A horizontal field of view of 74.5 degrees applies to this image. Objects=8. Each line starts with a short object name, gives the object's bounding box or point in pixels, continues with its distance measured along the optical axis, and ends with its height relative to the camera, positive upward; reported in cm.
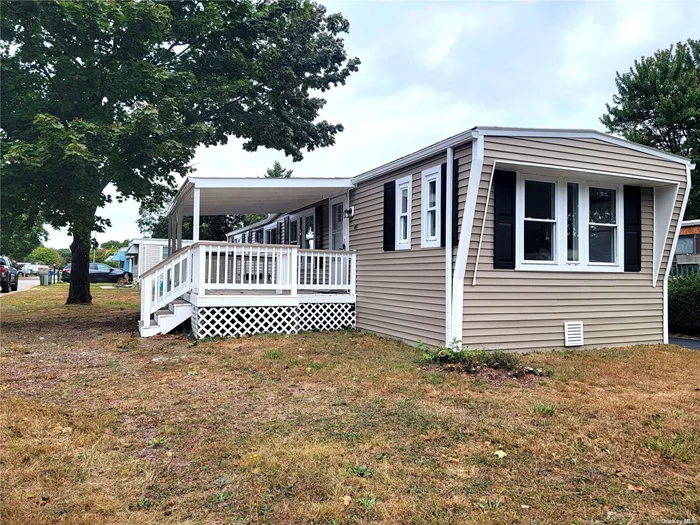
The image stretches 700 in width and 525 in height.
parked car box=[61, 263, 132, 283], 2958 -68
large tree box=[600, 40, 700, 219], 1551 +562
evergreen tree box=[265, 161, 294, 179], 3463 +715
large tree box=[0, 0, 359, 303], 939 +465
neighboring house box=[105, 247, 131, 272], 3717 +31
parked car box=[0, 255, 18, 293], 1973 -57
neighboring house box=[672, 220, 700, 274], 1106 +34
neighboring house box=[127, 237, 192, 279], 2677 +70
